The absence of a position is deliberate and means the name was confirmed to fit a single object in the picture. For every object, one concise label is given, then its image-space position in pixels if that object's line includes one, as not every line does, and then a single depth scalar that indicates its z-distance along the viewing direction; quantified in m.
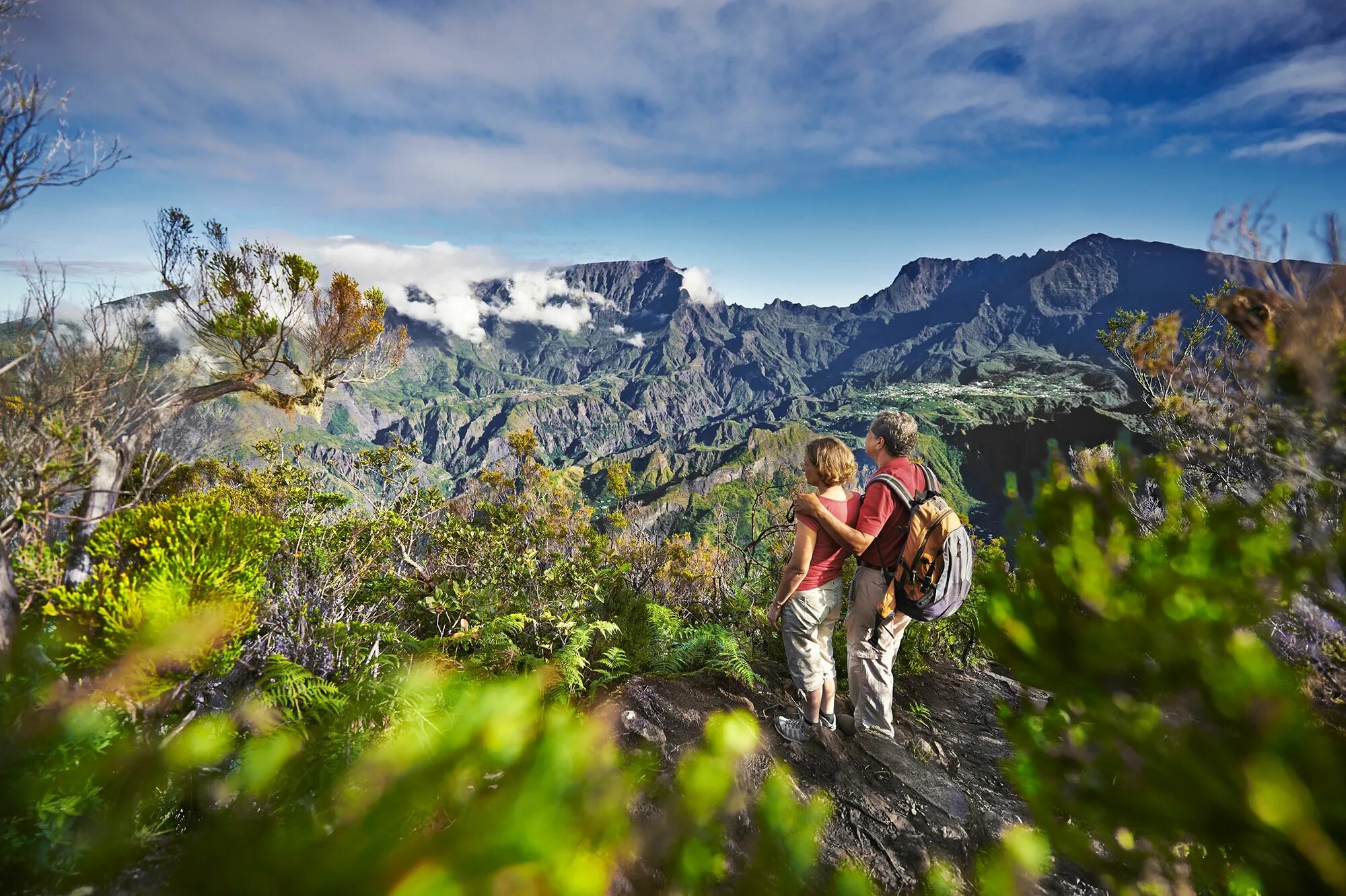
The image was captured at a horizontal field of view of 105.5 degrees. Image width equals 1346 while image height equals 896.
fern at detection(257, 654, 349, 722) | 2.71
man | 3.82
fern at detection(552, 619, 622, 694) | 4.00
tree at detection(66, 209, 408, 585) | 8.41
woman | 3.86
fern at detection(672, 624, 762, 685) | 4.69
